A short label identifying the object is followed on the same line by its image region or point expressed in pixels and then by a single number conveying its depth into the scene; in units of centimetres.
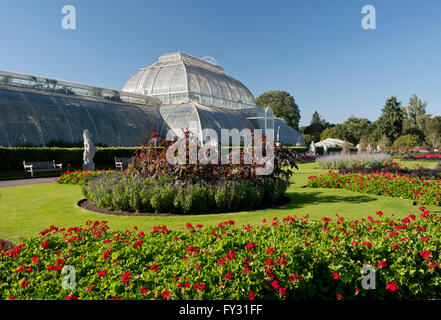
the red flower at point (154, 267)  321
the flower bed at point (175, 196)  762
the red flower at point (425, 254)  346
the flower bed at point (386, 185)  863
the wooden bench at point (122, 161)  2117
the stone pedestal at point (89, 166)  1688
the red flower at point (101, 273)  308
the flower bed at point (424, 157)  2722
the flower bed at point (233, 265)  298
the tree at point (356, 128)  6444
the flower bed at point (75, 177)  1281
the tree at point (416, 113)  7225
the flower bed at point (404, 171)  1227
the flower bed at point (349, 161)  1900
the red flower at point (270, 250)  353
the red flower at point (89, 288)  291
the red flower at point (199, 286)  275
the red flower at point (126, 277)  297
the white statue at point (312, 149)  3397
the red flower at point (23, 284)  307
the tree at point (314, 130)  6930
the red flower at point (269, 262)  320
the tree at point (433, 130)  5779
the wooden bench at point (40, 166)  1735
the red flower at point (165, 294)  268
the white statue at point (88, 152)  1672
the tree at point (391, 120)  5531
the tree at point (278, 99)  8612
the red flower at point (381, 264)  345
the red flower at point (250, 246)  380
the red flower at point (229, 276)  297
